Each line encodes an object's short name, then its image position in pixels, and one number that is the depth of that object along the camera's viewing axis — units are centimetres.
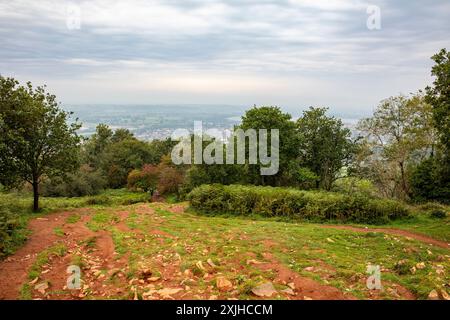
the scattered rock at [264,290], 877
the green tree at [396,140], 2948
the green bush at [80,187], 3959
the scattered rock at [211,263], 1114
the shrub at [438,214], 2206
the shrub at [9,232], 1271
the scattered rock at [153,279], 984
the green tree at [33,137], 1877
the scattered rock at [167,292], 873
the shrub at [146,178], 4044
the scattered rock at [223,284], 928
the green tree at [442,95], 1647
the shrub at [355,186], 3123
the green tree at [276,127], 3153
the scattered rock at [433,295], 888
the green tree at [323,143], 3384
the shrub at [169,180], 3772
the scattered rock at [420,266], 1146
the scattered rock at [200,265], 1073
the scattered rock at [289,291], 891
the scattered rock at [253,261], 1155
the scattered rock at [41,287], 941
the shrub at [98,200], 2867
